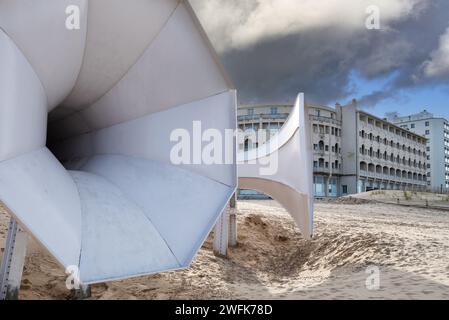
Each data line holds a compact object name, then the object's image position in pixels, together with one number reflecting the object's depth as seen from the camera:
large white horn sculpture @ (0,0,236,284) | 3.20
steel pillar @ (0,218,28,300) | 4.91
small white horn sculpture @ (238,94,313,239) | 8.54
